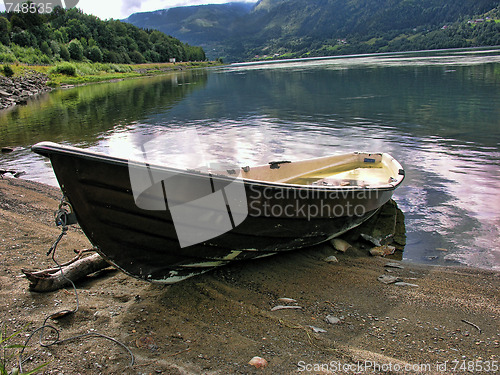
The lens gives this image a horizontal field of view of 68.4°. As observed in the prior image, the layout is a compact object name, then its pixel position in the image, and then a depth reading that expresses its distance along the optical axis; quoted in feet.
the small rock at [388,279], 17.93
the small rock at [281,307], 15.02
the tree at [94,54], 352.90
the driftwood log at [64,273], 14.71
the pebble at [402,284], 17.60
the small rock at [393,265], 20.02
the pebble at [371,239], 22.80
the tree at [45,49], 278.24
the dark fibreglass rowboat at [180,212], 13.61
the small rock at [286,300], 15.67
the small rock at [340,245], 21.85
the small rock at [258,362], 11.41
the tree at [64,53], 299.17
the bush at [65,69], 228.84
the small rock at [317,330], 13.42
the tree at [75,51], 316.19
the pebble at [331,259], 20.25
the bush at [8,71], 160.76
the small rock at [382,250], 21.79
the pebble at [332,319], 14.13
